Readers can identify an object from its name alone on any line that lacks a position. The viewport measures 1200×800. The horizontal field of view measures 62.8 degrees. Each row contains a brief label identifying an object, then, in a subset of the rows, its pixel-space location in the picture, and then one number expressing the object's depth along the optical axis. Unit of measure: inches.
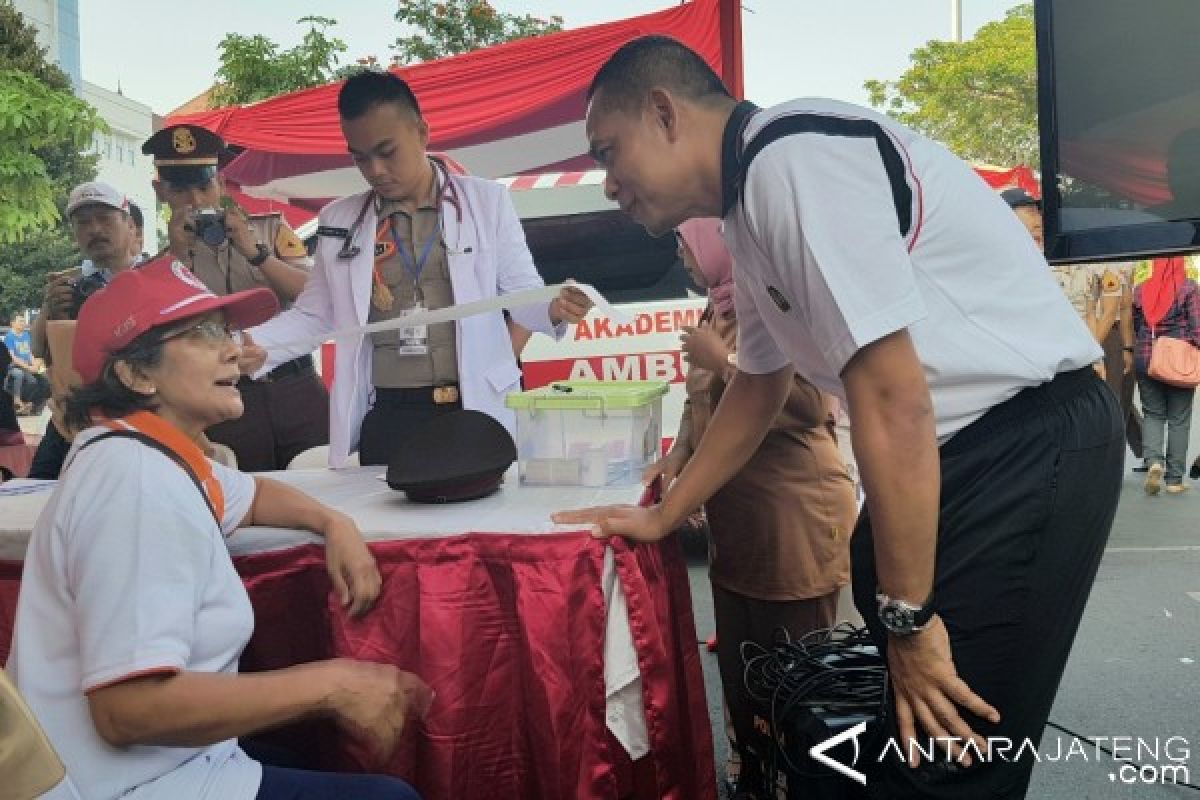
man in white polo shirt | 44.7
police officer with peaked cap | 124.6
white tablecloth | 66.1
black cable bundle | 61.3
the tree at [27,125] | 363.6
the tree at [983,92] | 811.4
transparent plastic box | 82.2
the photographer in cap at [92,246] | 133.0
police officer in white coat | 100.9
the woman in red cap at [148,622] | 47.1
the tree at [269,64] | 431.2
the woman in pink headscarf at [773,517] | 91.0
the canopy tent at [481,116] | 237.9
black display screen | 72.3
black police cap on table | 75.3
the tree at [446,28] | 518.0
